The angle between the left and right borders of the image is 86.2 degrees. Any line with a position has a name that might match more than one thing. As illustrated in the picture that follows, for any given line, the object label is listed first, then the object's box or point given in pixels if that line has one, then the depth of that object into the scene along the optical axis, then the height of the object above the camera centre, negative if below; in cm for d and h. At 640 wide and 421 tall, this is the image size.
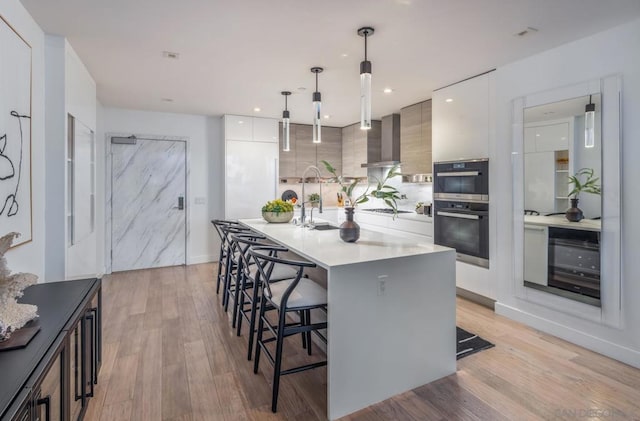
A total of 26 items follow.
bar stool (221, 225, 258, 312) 332 -53
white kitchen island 191 -68
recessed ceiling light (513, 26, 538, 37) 259 +135
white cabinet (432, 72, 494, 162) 359 +99
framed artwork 195 +46
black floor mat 270 -114
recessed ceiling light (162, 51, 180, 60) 307 +140
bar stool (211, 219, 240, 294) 380 -43
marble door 525 +6
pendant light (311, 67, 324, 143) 305 +83
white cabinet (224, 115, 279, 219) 562 +72
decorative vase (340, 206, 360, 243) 255 -17
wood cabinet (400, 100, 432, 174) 458 +96
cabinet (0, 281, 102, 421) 105 -66
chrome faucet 348 -10
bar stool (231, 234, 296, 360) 248 -53
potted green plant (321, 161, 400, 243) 254 -15
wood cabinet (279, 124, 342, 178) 625 +106
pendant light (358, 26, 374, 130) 236 +78
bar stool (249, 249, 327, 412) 198 -58
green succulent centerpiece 372 -5
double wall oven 363 -1
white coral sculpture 129 -34
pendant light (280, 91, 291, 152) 370 +82
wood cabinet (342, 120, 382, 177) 612 +110
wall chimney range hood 551 +109
